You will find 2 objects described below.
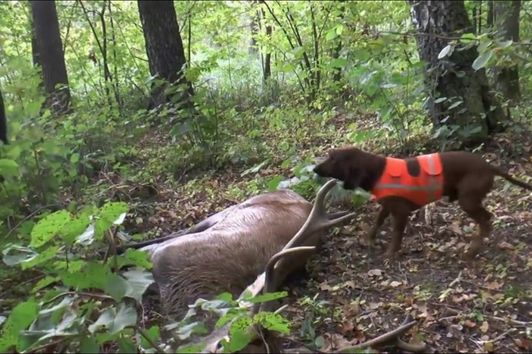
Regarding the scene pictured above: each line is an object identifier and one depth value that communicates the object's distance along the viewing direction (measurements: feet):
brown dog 14.06
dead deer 13.73
